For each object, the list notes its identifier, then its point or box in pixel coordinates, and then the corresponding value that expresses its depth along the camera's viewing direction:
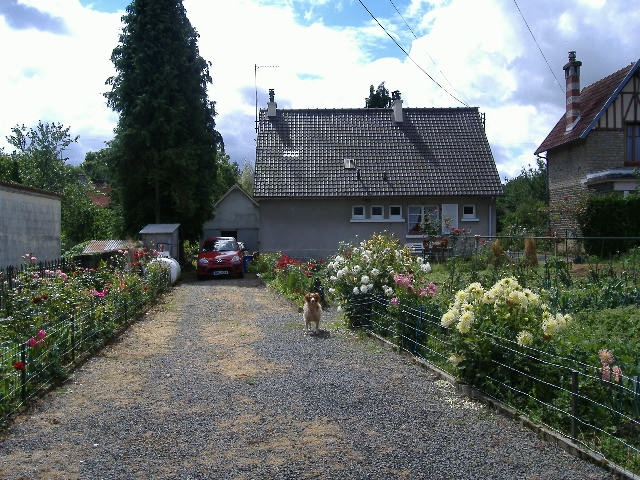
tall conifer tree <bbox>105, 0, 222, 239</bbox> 28.48
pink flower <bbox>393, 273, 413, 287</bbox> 11.44
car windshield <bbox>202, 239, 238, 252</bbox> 26.45
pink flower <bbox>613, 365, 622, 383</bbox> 5.80
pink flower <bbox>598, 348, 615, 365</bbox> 5.98
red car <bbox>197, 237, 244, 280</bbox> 25.38
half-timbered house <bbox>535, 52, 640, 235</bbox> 27.58
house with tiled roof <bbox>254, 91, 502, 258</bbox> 29.62
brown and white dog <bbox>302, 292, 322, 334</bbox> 12.05
